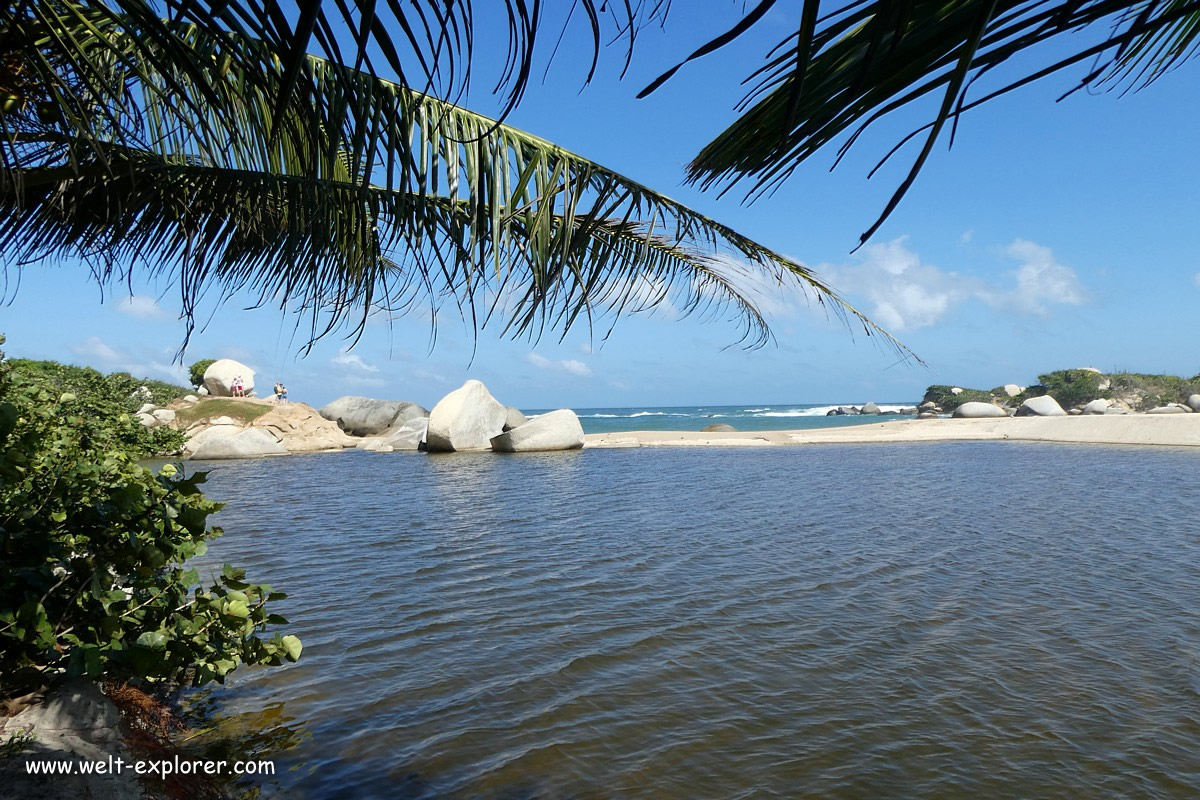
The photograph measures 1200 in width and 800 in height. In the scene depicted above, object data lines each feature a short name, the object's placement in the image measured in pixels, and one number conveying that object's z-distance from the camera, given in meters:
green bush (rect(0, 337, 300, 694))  3.57
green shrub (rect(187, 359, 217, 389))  38.56
